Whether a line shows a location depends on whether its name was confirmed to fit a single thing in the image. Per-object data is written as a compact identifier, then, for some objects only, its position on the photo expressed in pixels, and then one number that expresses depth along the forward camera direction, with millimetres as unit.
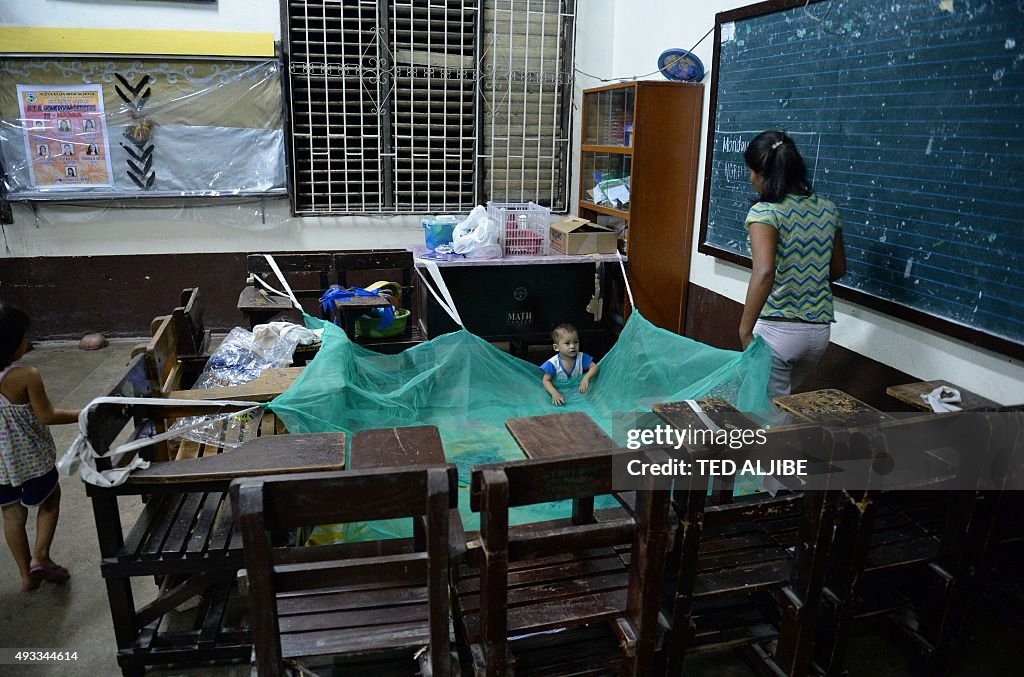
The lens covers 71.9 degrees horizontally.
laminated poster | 4848
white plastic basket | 4574
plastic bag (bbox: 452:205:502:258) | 4414
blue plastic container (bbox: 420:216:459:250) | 4633
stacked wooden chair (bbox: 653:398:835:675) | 1760
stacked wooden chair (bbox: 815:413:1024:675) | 1845
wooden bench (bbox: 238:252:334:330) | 3922
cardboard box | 4570
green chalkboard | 2406
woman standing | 2596
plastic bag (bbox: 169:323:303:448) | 2939
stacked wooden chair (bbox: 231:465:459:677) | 1456
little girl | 2332
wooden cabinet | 4277
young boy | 3768
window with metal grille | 5113
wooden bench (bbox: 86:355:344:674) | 1951
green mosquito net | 2641
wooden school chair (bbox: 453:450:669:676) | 1562
